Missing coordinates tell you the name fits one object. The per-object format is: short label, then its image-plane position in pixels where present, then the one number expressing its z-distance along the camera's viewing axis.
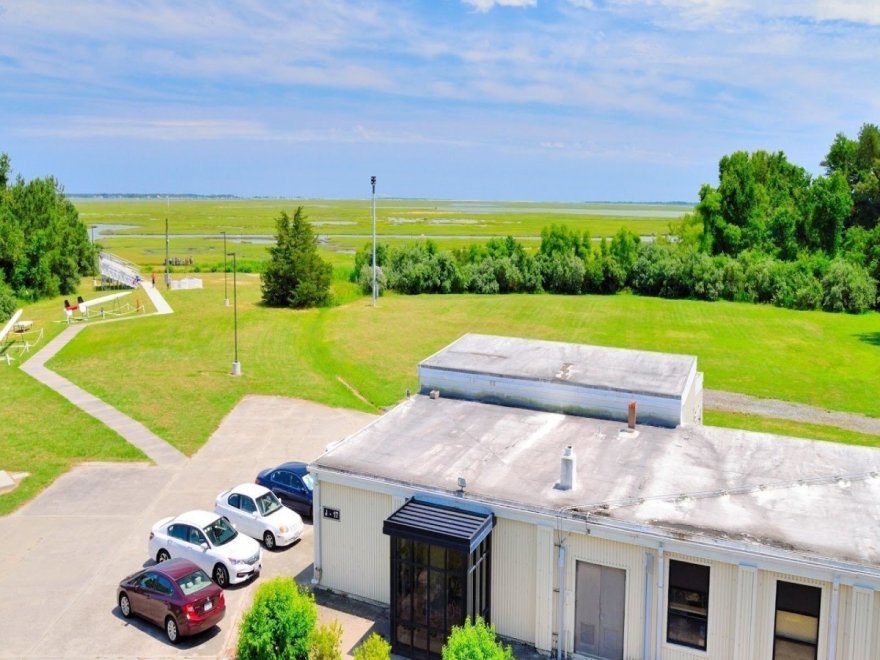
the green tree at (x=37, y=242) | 58.41
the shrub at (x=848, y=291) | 60.41
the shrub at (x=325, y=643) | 12.04
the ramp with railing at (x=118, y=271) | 62.97
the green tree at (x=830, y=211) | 75.56
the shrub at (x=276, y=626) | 12.05
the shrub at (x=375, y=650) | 11.09
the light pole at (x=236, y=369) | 35.29
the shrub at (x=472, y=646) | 10.60
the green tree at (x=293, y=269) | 54.25
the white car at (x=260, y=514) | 18.28
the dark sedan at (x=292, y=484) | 20.36
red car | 14.13
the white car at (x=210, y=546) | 16.36
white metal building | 12.22
